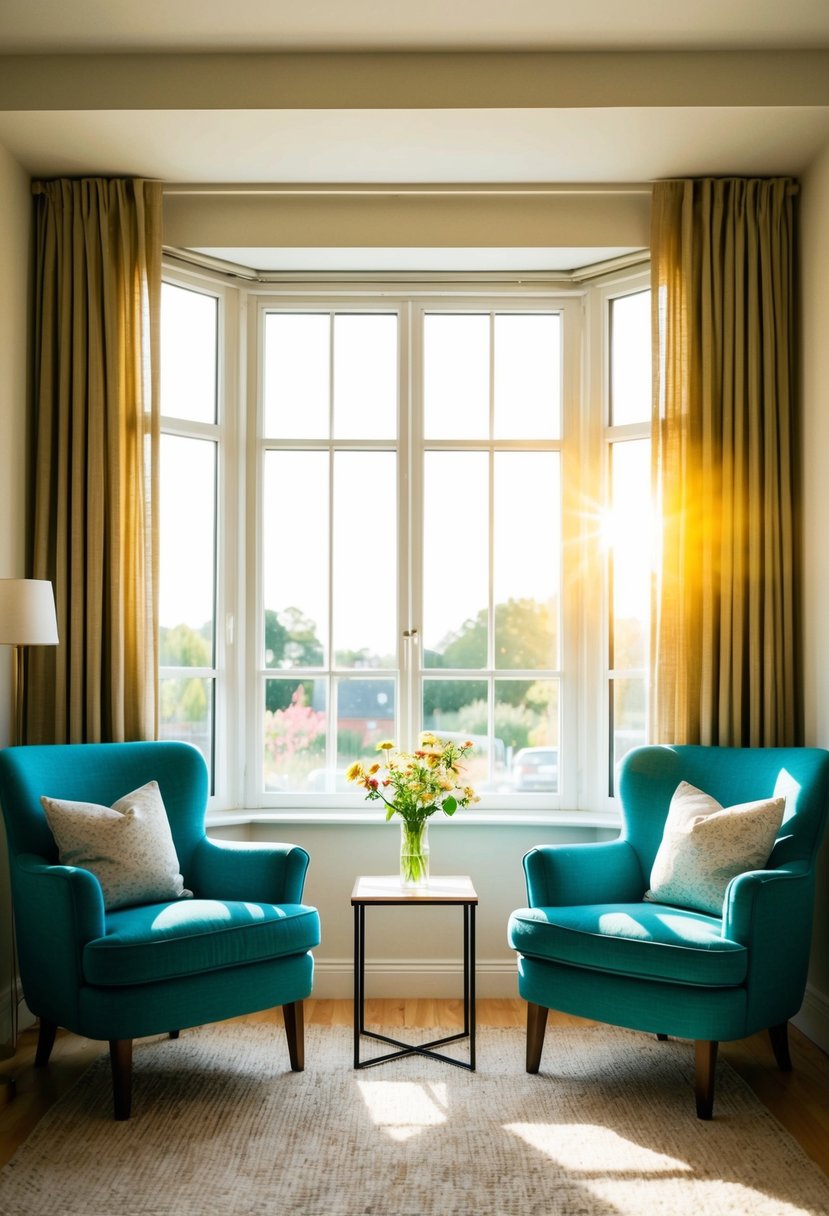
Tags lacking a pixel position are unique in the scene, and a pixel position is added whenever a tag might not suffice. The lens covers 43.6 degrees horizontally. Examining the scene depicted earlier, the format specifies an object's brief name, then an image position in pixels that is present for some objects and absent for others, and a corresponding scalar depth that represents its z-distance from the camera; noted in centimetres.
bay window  420
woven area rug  246
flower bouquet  344
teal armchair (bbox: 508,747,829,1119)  286
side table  326
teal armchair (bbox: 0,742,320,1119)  286
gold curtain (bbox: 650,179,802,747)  375
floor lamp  311
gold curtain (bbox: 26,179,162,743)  376
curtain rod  390
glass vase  345
